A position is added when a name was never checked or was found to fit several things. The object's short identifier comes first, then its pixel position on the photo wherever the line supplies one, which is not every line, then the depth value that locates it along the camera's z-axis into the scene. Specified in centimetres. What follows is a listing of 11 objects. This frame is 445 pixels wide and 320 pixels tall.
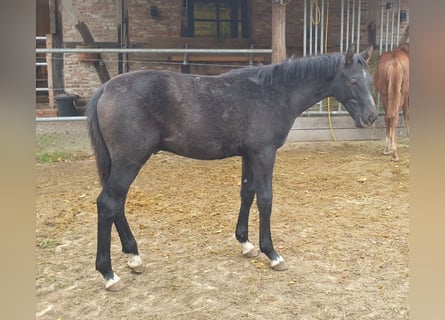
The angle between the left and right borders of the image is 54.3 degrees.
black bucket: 745
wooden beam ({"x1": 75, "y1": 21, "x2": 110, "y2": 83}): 736
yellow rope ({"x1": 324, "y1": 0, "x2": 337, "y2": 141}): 707
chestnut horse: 592
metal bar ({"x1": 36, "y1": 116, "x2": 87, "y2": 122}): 605
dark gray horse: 266
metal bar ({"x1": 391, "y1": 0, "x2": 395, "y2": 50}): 751
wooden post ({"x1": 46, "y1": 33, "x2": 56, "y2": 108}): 792
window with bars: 866
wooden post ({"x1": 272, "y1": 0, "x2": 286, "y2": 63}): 671
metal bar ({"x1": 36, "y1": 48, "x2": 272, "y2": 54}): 608
